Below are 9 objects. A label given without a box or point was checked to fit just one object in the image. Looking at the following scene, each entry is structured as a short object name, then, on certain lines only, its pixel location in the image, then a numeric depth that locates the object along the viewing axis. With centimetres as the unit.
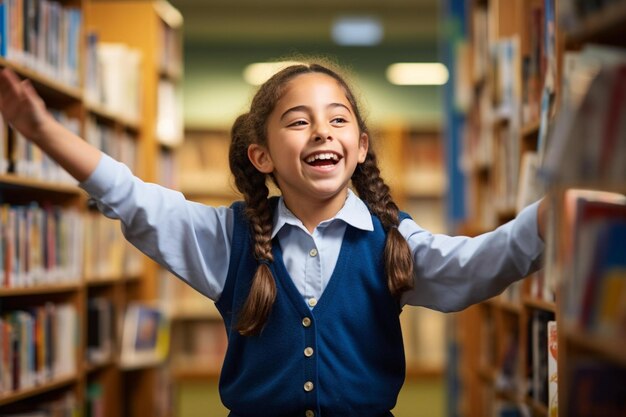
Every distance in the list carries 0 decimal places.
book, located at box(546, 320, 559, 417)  220
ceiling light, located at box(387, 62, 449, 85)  816
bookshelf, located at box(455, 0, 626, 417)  121
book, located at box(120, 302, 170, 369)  463
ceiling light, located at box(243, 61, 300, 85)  809
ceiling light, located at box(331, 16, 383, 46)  752
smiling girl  169
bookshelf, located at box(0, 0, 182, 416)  306
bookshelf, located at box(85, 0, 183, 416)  504
